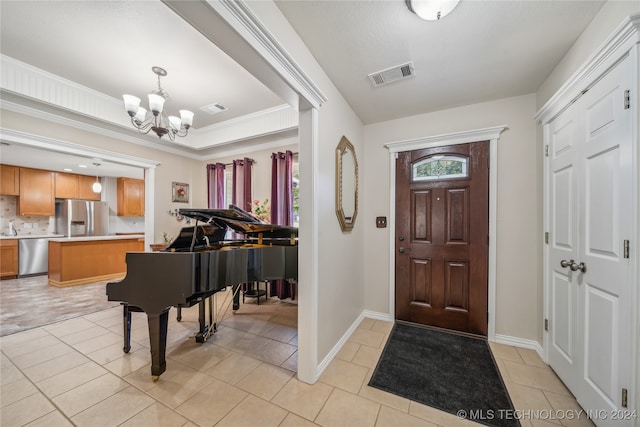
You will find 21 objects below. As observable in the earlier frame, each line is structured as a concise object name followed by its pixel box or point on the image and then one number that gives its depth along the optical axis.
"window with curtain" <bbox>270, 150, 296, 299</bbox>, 3.57
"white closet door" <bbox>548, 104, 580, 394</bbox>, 1.60
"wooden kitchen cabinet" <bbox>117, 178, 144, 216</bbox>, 6.09
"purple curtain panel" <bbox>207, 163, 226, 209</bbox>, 4.29
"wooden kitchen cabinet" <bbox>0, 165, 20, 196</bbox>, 4.67
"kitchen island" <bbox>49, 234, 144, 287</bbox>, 3.98
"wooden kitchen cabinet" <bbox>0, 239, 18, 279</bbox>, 4.41
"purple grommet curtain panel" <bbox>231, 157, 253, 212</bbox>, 3.96
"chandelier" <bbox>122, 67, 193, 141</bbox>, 2.25
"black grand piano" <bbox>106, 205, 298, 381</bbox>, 1.63
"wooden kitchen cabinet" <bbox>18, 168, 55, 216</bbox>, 4.94
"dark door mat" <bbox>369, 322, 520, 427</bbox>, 1.50
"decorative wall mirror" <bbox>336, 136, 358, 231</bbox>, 2.14
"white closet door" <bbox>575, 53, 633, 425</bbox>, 1.17
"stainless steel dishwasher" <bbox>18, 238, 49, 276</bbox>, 4.61
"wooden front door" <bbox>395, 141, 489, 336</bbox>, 2.43
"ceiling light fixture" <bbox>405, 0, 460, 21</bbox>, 1.29
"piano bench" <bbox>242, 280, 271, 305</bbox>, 3.38
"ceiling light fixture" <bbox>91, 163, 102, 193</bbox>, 5.30
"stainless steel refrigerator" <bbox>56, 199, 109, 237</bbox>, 5.52
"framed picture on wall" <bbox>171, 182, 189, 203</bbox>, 4.20
